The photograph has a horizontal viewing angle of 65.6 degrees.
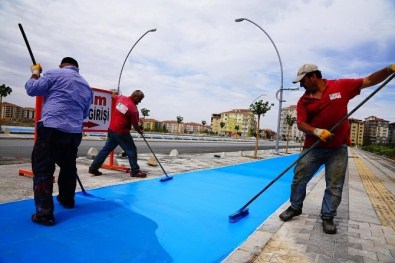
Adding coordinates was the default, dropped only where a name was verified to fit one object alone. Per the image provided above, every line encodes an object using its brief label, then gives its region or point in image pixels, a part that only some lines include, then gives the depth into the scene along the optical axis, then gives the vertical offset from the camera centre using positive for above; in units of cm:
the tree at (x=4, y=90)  2911 +258
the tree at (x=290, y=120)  3239 +178
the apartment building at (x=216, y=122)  17710 +563
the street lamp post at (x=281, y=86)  1988 +344
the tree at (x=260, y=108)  2116 +187
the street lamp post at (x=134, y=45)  1984 +536
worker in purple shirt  336 -11
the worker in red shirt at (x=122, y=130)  634 -10
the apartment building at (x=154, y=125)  19509 +170
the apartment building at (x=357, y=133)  17968 +488
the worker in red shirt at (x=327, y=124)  360 +18
